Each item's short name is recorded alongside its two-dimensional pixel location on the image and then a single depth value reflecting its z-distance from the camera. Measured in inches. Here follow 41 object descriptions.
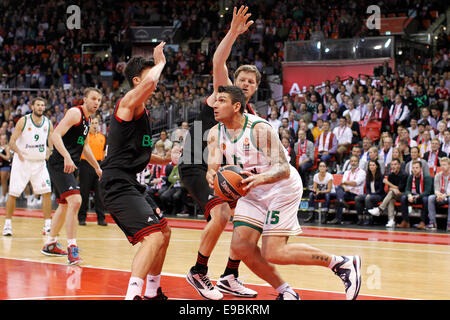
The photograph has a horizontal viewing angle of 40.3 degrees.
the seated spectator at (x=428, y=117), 521.4
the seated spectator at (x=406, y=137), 487.5
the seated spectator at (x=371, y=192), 459.5
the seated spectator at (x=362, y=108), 557.2
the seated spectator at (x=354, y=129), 533.3
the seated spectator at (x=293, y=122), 574.6
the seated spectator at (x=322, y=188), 481.7
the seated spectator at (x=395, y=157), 466.9
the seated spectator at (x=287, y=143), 491.6
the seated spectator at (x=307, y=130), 541.6
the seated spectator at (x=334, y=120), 557.9
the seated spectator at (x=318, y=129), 555.2
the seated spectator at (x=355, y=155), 482.1
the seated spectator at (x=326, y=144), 527.8
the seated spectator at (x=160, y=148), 535.2
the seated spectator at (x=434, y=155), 462.9
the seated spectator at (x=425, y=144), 479.8
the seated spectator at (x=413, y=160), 442.3
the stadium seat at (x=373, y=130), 536.1
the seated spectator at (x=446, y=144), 467.5
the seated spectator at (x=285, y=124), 564.9
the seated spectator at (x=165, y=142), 551.6
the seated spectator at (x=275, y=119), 595.7
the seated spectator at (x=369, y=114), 543.5
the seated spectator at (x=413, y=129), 512.7
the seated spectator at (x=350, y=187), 469.3
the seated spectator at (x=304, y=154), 510.6
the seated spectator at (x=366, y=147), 491.4
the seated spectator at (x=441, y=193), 430.3
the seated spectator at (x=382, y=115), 539.5
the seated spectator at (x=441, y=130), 484.5
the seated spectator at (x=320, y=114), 582.9
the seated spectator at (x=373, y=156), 471.8
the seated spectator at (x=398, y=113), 538.0
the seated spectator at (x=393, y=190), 449.1
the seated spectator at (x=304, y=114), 584.9
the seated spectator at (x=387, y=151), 482.5
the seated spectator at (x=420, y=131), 496.7
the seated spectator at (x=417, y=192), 438.0
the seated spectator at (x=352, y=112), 560.7
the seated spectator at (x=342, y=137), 526.9
